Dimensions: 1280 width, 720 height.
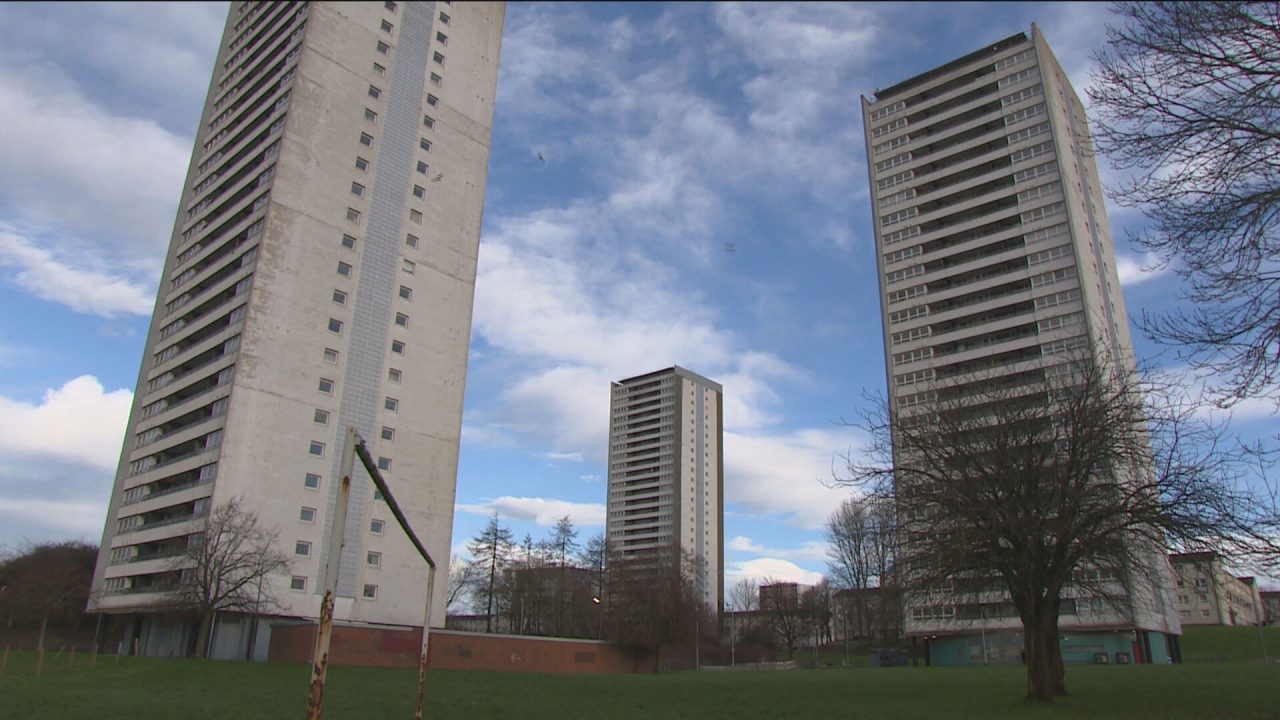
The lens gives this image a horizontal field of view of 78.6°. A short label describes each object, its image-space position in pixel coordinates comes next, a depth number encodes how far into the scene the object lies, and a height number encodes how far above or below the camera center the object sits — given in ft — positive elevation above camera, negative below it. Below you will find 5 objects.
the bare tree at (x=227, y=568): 157.58 +7.26
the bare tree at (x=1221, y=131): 41.06 +25.81
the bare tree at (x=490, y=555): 309.22 +20.43
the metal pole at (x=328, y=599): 32.32 +0.25
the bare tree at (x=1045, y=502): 72.59 +10.87
